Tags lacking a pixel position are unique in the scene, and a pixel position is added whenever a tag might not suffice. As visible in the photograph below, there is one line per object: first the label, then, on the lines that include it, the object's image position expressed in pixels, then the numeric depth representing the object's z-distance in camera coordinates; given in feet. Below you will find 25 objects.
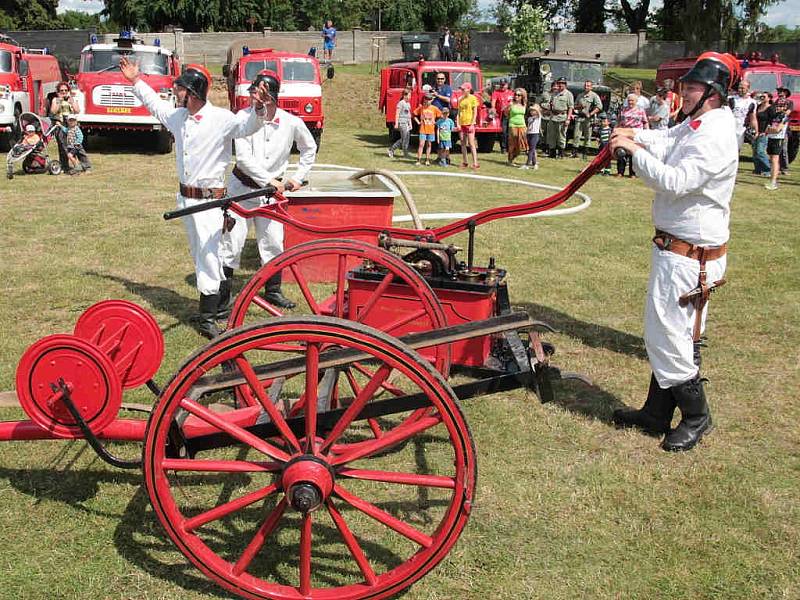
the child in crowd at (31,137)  44.88
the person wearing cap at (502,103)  62.69
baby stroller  44.65
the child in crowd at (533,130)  53.47
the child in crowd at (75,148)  46.38
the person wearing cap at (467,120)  53.93
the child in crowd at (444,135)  54.34
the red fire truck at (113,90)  52.60
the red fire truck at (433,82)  60.34
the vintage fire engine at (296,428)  8.70
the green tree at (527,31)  127.03
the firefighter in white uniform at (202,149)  18.06
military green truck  68.33
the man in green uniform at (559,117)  57.16
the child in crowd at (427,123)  54.39
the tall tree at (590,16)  178.09
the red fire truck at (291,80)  57.57
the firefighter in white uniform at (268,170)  21.12
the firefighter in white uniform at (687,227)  12.43
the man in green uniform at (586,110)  59.52
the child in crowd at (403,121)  56.29
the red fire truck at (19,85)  50.88
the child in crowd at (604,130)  58.49
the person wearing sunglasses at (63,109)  45.91
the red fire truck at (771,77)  62.83
